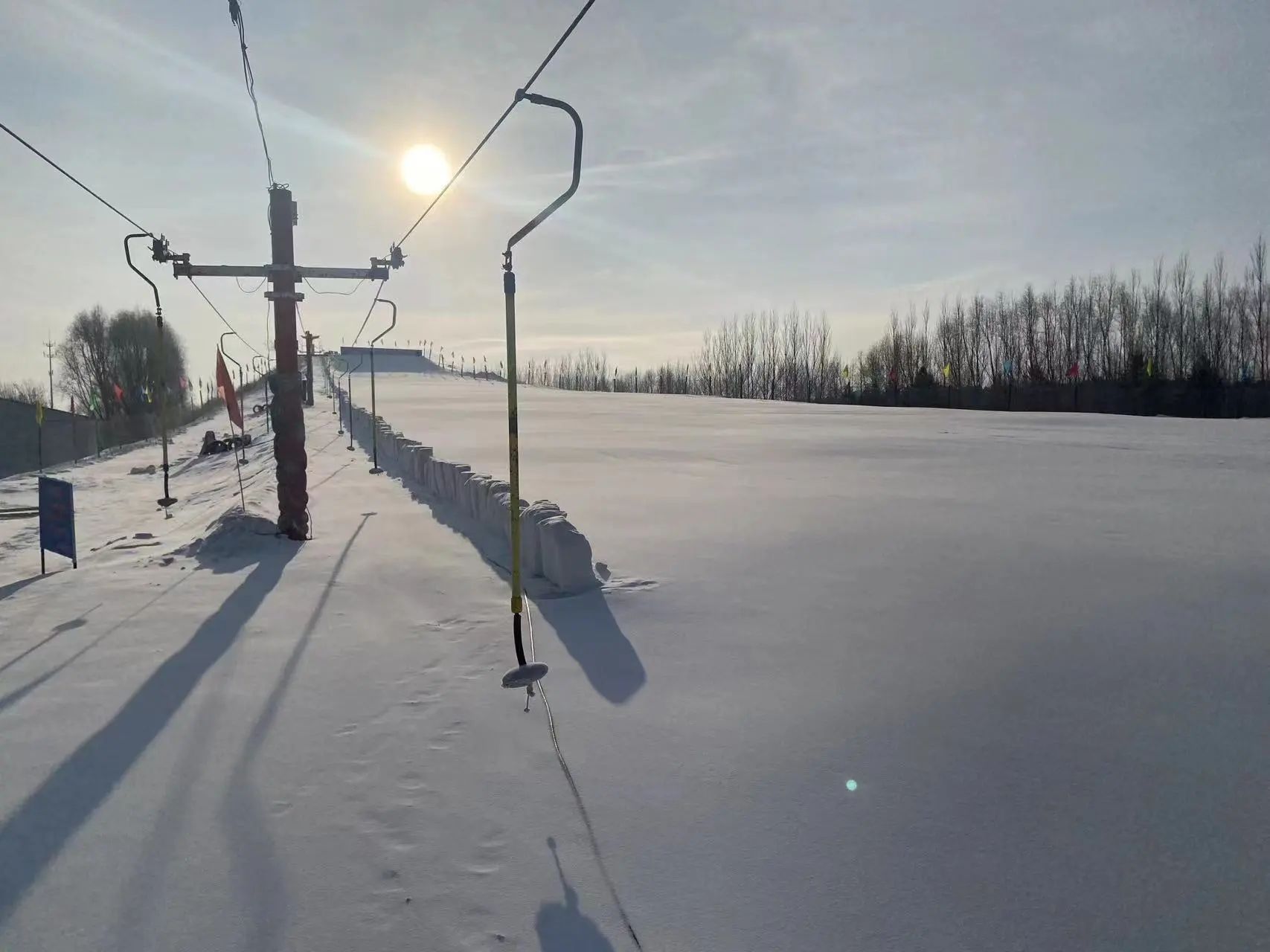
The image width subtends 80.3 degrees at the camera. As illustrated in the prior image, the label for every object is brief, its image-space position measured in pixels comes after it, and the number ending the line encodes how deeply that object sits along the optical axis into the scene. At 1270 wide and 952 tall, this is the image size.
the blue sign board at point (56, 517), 7.94
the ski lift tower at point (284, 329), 8.91
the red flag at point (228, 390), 10.87
